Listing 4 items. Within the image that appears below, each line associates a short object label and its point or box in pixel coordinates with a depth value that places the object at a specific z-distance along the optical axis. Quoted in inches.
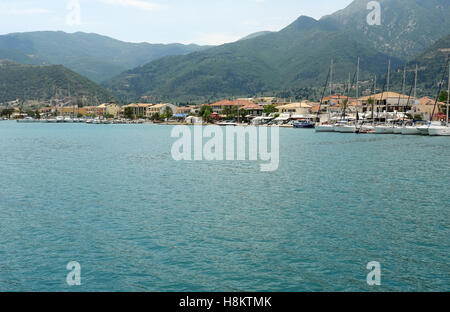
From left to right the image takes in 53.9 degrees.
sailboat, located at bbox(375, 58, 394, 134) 3454.2
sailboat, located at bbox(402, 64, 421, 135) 3298.0
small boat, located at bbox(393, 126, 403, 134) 3404.5
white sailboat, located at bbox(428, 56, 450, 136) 3046.3
